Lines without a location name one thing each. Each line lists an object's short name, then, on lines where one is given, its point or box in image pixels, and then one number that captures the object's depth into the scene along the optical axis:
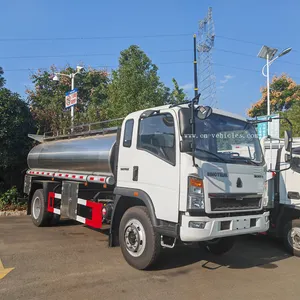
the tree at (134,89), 14.21
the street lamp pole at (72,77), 13.89
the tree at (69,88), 21.26
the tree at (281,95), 29.71
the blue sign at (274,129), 12.05
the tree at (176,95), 17.08
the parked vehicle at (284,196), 6.40
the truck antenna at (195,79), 13.17
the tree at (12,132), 11.27
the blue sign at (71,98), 13.48
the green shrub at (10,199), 11.38
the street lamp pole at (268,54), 18.39
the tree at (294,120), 18.73
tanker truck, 4.59
